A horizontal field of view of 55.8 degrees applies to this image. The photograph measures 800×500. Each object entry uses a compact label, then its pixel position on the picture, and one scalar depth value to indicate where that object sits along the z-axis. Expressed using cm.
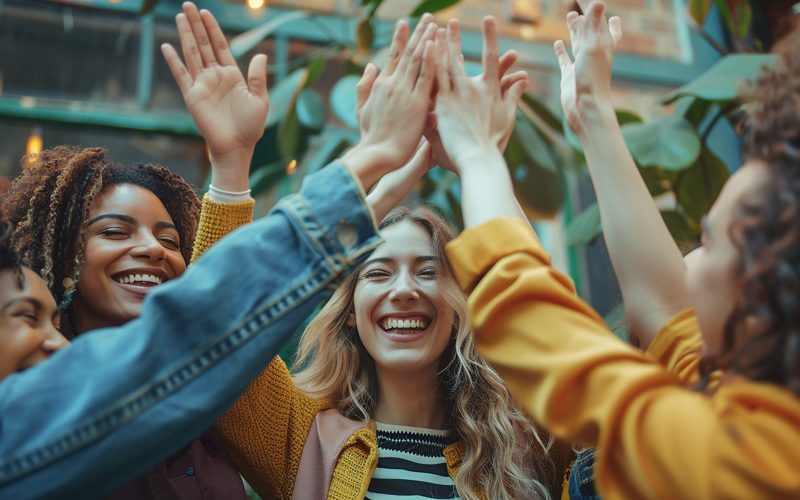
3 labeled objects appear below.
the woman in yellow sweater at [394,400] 126
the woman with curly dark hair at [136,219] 112
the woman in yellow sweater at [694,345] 63
